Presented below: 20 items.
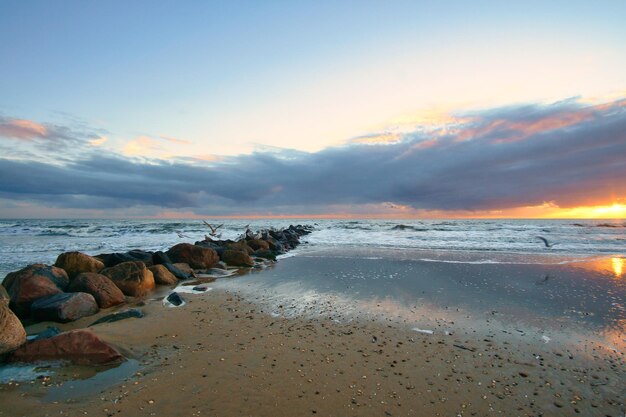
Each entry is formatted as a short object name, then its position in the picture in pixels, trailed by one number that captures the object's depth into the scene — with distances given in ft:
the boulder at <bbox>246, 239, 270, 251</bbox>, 68.49
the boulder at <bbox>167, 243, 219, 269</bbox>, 47.80
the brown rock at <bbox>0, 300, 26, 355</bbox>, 15.66
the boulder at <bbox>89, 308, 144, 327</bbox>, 22.38
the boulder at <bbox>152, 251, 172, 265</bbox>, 42.65
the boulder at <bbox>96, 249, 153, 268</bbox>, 40.77
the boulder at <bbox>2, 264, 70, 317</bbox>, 24.12
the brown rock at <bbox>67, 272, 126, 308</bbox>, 27.12
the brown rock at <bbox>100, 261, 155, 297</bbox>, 30.76
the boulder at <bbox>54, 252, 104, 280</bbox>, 34.17
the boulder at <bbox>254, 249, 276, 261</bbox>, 59.49
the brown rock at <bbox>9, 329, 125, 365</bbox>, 15.31
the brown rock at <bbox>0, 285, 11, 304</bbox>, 22.33
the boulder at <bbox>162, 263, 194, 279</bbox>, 40.34
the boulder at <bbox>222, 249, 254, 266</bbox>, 52.19
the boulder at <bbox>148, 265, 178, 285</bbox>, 36.42
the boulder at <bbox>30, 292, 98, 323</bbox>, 22.84
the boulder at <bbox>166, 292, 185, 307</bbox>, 27.96
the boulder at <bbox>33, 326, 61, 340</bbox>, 17.81
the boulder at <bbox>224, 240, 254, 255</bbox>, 58.50
